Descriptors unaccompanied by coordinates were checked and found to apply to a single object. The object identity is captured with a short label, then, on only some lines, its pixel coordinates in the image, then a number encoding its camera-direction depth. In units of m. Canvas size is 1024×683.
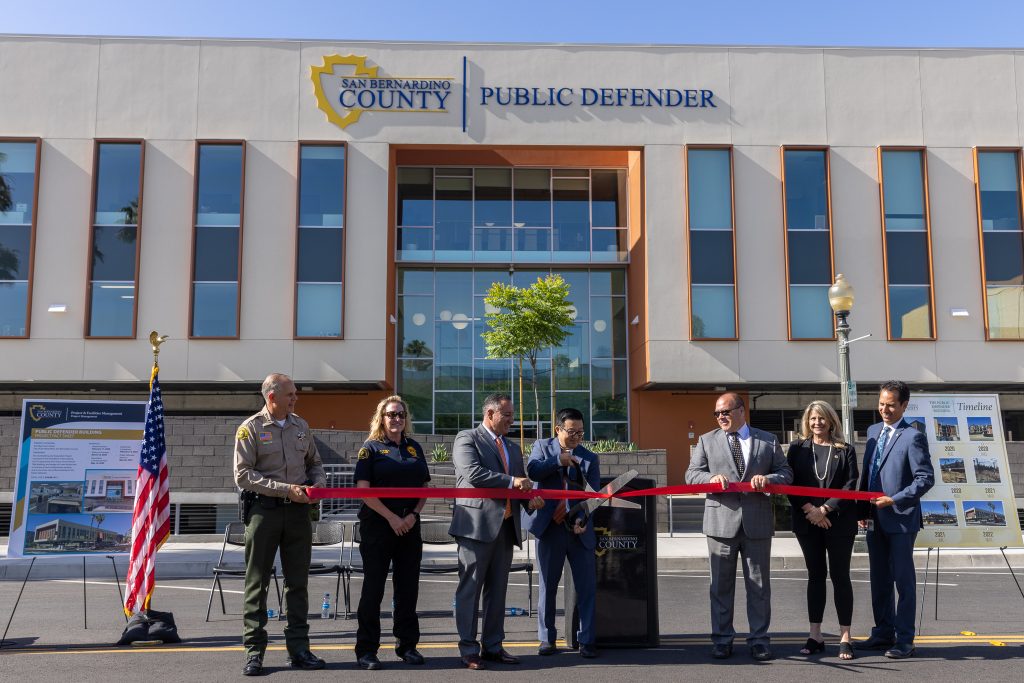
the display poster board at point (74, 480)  7.96
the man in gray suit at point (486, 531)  6.21
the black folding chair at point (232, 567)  8.93
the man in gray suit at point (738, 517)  6.36
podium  6.72
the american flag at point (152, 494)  7.78
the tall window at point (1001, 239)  23.77
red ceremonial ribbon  6.13
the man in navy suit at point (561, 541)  6.50
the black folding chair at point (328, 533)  9.55
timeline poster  8.45
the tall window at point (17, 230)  22.91
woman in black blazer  6.48
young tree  22.08
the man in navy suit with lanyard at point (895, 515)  6.50
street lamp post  14.91
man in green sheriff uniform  5.96
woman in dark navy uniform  6.13
